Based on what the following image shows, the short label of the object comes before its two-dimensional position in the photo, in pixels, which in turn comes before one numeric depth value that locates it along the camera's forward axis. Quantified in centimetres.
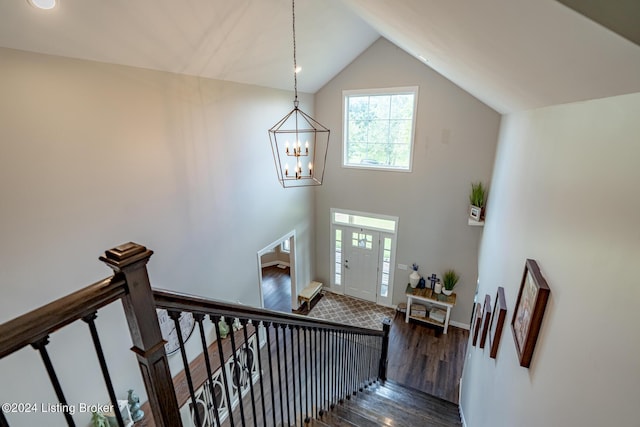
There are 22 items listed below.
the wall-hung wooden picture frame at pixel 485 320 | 305
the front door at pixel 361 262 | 671
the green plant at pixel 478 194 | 513
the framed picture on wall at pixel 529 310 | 148
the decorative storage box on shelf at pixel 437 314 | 603
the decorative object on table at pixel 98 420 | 285
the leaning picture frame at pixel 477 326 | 367
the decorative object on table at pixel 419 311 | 621
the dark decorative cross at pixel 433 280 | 615
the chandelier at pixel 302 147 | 543
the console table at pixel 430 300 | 593
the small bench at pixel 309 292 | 672
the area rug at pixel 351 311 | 645
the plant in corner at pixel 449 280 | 589
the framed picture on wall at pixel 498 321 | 235
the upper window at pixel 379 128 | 573
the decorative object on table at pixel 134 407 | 310
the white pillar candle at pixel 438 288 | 612
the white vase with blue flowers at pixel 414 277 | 621
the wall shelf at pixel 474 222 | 491
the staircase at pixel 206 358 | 72
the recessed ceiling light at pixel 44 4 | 201
